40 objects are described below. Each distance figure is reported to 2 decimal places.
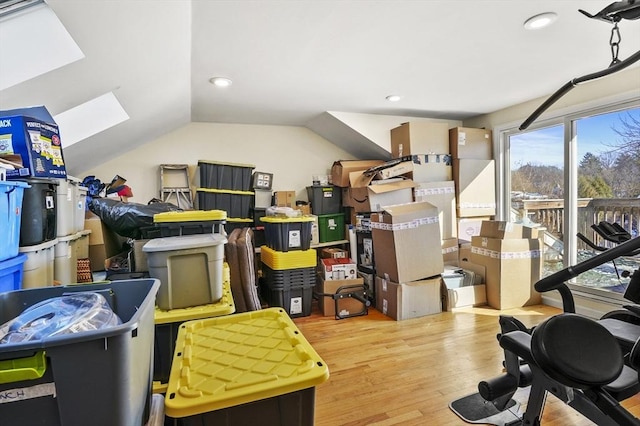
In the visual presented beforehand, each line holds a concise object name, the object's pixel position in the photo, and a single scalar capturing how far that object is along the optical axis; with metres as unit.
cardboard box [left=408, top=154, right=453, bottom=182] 3.79
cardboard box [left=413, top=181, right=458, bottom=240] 3.79
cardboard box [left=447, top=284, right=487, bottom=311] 3.31
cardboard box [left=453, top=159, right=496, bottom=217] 3.90
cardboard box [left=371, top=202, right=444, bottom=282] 3.16
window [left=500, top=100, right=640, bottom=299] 2.86
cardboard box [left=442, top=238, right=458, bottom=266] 3.86
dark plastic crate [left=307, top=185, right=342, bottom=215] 4.16
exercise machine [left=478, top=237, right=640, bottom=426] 1.04
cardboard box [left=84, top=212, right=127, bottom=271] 2.48
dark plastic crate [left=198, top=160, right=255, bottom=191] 3.64
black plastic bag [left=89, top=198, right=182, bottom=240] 2.16
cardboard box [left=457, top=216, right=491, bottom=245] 3.97
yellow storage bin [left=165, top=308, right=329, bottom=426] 0.74
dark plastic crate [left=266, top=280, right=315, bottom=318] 3.21
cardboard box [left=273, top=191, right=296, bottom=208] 4.06
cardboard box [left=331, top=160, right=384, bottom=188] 4.09
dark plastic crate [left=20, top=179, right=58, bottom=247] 1.41
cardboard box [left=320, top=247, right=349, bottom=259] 3.82
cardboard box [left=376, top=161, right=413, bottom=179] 3.73
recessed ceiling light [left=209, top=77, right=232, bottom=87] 2.62
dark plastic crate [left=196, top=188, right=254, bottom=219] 3.63
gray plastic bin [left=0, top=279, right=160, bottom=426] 0.57
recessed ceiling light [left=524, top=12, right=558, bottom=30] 1.83
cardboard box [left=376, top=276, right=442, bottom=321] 3.12
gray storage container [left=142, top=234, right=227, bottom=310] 1.43
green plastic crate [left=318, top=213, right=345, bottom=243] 4.14
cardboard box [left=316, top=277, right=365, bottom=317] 3.29
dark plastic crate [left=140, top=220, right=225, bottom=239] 1.89
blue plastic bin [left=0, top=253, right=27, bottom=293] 1.18
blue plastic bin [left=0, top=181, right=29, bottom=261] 1.18
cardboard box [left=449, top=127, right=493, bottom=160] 3.87
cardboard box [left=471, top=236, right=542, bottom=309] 3.27
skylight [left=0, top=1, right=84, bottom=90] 1.28
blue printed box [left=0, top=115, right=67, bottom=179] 1.38
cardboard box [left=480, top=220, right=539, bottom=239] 3.34
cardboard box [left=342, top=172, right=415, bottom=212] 3.68
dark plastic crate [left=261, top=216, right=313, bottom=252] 3.20
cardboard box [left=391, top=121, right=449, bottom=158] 3.72
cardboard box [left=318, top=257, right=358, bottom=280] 3.38
